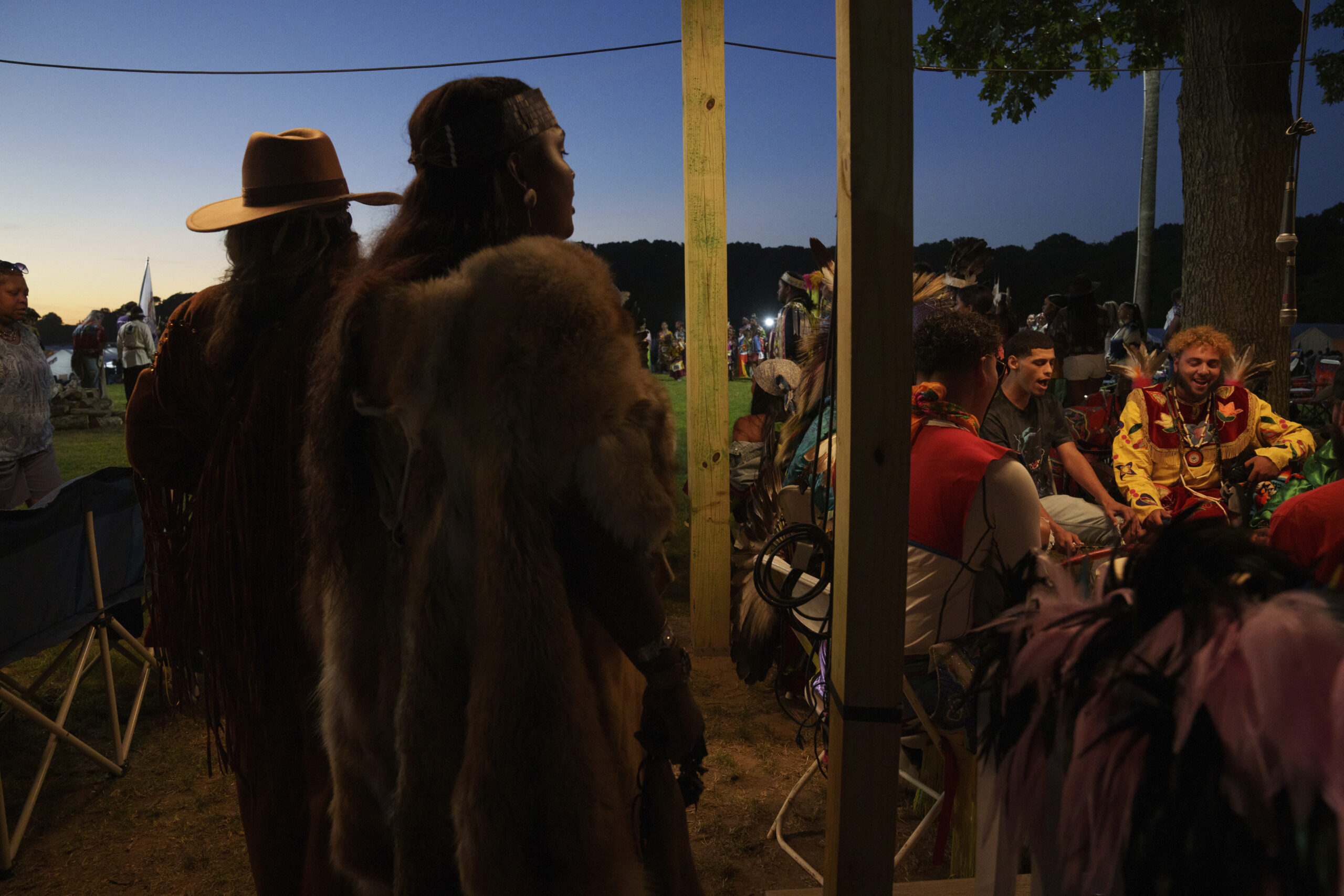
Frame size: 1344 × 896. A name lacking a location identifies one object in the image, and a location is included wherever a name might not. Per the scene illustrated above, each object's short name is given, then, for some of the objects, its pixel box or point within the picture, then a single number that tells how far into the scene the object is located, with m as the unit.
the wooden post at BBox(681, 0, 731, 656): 3.65
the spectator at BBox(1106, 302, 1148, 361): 11.27
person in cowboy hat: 1.52
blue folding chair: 2.67
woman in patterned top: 4.08
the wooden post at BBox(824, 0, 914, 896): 1.01
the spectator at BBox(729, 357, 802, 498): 4.82
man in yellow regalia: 3.85
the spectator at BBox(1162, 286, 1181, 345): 8.27
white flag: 16.50
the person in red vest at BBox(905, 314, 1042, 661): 2.05
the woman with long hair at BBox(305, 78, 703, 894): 1.16
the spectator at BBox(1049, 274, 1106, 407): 8.13
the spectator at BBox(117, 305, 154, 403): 12.76
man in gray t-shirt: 4.25
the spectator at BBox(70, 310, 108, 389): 14.02
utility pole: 13.88
